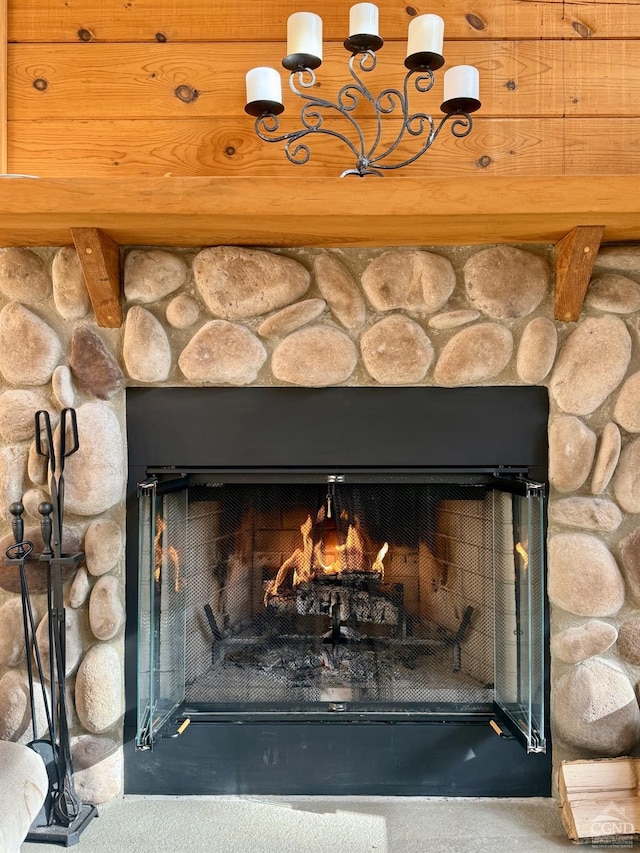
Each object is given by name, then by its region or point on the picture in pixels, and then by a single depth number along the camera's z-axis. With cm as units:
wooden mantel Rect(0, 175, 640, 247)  156
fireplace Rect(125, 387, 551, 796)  193
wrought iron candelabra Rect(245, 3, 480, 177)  154
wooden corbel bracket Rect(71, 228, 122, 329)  176
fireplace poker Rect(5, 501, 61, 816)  176
